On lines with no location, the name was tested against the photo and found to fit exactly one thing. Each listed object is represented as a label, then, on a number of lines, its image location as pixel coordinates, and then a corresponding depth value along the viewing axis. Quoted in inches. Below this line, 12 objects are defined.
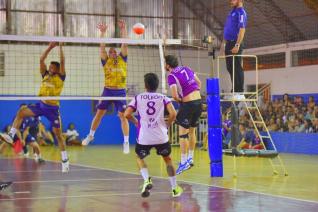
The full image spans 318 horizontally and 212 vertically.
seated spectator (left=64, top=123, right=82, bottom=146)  1125.6
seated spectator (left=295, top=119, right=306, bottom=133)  904.3
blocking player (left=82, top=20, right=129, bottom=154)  546.6
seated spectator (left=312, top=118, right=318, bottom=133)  876.6
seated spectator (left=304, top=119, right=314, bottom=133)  889.5
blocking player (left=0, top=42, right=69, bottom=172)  526.2
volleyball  601.7
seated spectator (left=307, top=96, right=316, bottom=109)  927.7
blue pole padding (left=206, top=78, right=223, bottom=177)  517.7
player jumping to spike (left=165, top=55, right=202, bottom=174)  487.8
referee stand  517.3
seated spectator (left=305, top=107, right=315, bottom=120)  908.3
